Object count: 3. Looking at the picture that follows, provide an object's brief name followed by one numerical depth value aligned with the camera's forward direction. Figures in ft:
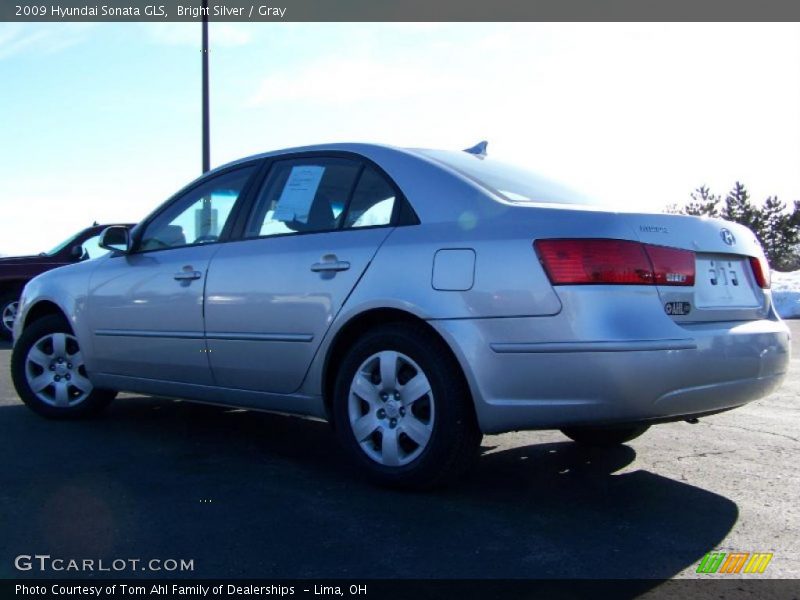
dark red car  39.25
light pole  47.47
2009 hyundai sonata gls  11.26
